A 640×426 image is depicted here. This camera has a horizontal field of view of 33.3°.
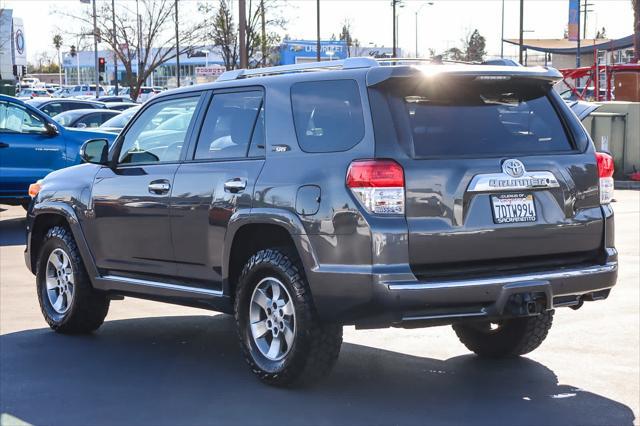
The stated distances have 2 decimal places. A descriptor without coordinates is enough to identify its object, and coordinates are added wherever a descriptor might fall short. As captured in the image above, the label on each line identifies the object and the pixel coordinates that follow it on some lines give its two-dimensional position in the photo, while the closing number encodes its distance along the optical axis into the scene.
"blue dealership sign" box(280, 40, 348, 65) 95.66
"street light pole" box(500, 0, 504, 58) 71.62
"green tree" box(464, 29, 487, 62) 92.81
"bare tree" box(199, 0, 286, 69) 48.91
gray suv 5.70
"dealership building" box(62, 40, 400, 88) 97.88
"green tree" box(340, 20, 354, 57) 90.46
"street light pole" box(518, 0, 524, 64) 49.17
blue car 15.47
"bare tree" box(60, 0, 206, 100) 49.94
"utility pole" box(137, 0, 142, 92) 50.47
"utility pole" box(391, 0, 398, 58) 59.28
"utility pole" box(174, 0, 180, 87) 48.58
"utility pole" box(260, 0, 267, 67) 48.38
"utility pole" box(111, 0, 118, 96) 49.38
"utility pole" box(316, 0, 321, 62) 55.83
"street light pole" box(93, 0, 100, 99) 48.88
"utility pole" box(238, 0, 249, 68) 29.41
